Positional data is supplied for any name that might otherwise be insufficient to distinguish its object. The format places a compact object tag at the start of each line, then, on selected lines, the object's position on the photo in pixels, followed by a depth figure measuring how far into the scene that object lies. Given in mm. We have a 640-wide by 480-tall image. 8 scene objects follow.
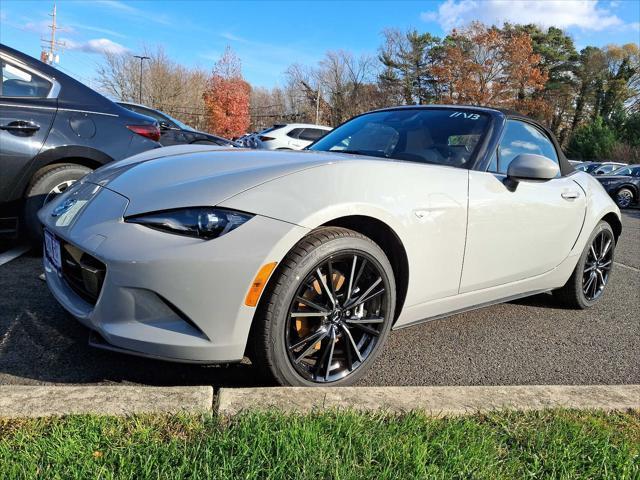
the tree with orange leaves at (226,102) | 41562
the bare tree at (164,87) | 41719
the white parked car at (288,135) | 12516
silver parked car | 1853
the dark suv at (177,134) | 6930
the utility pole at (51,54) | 40406
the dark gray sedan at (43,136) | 3582
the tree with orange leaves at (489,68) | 41562
